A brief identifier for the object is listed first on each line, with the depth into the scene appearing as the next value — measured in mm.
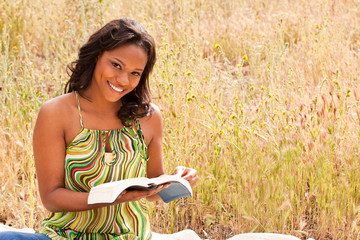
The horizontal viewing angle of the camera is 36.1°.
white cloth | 2836
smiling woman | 2119
